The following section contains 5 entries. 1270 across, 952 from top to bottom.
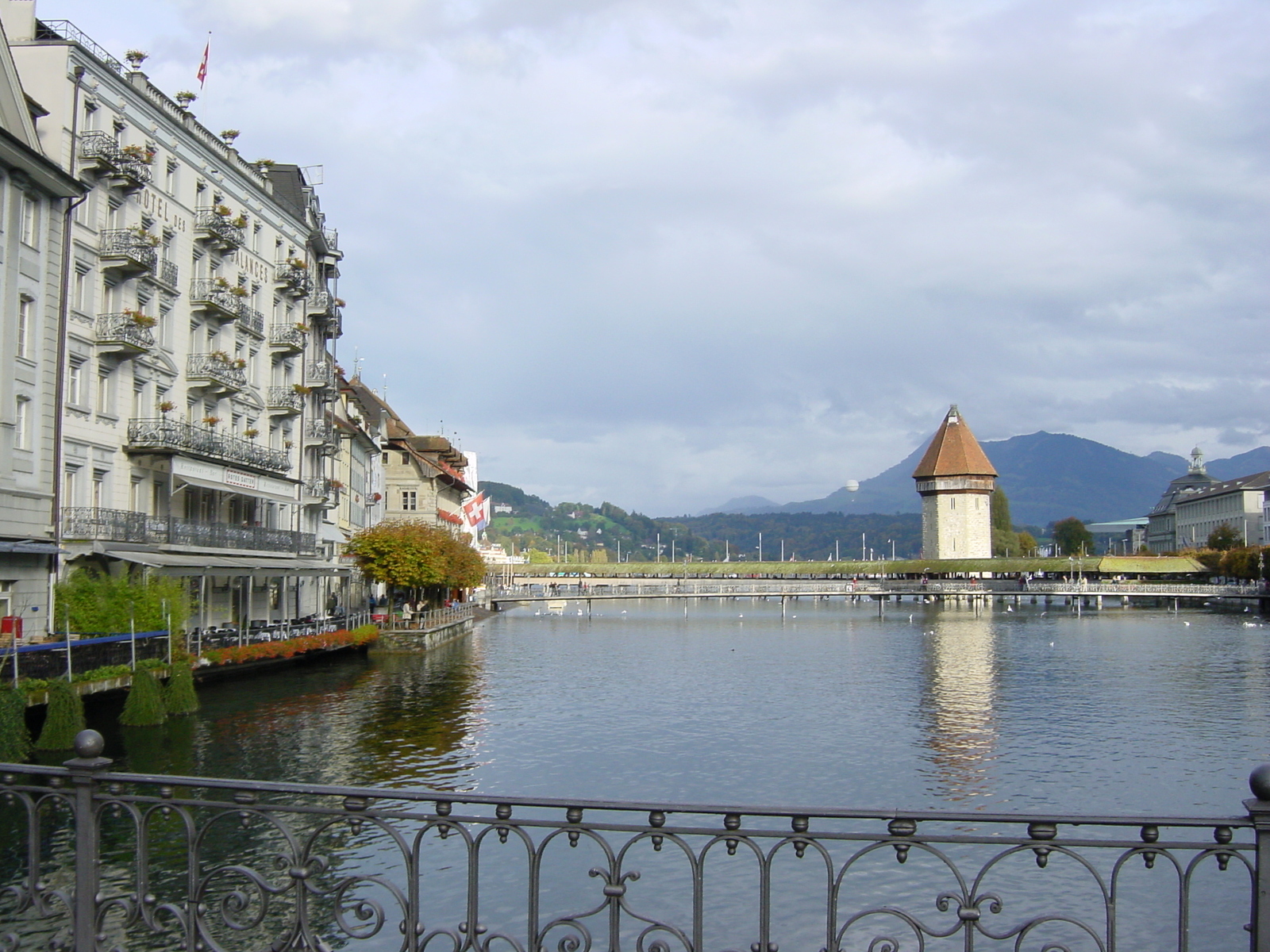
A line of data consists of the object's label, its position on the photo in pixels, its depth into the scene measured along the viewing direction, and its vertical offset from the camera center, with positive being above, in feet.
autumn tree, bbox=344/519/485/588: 187.42 +2.09
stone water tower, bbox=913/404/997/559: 461.78 +24.96
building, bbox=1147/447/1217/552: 618.93 +23.64
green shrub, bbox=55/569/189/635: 96.43 -2.86
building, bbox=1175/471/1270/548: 498.28 +23.95
